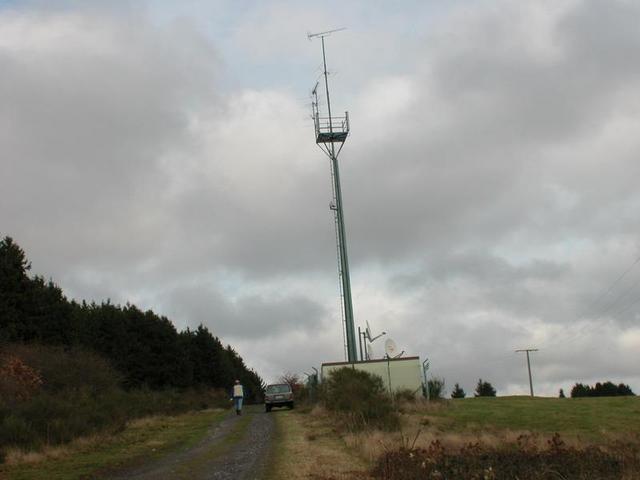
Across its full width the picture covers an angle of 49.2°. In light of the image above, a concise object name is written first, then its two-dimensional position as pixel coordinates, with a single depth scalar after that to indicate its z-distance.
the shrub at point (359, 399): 24.75
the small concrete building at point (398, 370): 42.84
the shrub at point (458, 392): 89.13
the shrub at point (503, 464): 12.21
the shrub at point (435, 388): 42.16
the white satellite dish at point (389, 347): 44.47
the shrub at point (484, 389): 99.50
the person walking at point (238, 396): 38.44
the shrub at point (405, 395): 38.56
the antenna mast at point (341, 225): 50.85
